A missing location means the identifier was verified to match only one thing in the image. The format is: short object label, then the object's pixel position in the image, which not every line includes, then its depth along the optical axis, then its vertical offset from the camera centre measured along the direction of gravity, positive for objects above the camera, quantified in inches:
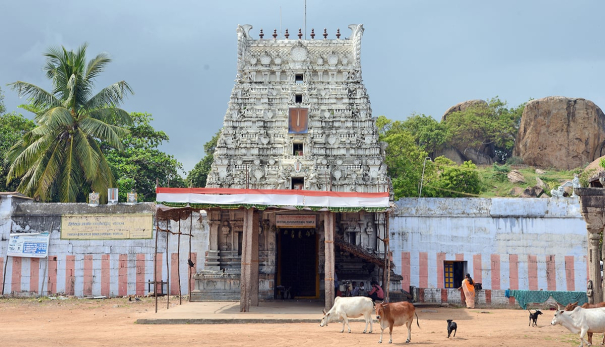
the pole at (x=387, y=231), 928.3 +25.2
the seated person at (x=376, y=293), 1029.8 -70.6
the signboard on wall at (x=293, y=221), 1087.6 +45.2
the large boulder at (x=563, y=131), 2463.1 +448.8
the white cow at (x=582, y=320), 642.8 -70.9
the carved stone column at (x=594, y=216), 845.8 +42.5
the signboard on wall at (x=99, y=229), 1221.1 +35.1
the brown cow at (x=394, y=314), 696.4 -70.9
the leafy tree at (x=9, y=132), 1755.7 +324.0
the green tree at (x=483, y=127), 2819.9 +526.1
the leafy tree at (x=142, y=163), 1849.2 +253.3
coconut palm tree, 1339.8 +243.5
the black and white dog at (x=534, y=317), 817.4 -85.9
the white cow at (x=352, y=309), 772.6 -72.2
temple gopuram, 1166.3 +165.6
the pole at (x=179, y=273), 1073.5 -46.7
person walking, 1057.5 -70.6
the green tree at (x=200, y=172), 2170.3 +253.7
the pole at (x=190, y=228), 1120.9 +34.7
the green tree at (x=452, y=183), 1980.8 +204.6
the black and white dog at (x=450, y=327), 714.8 -86.1
